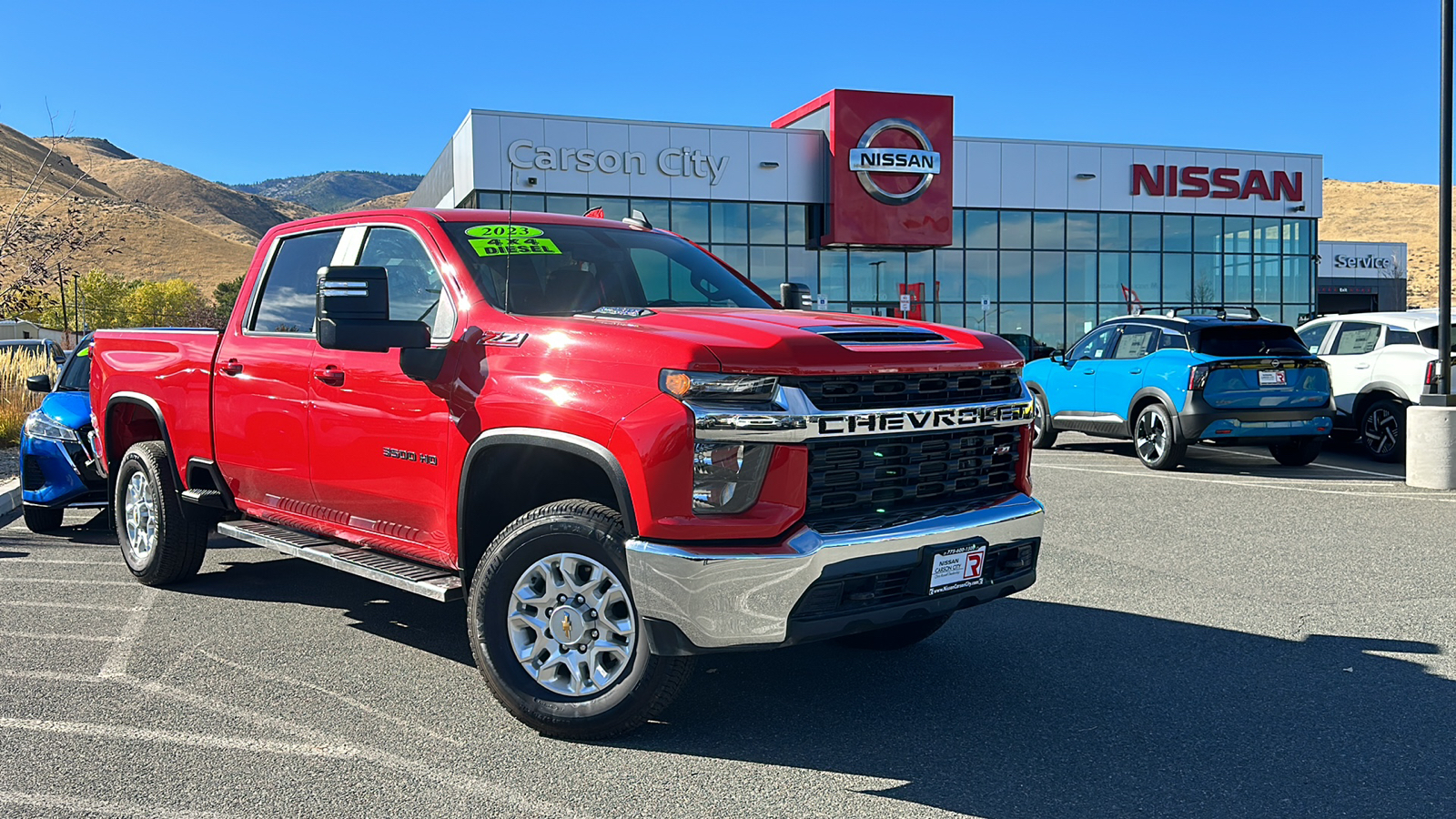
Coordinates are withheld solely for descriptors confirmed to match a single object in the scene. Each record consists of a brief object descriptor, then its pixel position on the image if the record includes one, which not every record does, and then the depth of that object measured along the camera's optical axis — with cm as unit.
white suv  1266
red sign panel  3644
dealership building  3509
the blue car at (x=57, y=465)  862
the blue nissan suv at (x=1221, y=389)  1193
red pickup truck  383
